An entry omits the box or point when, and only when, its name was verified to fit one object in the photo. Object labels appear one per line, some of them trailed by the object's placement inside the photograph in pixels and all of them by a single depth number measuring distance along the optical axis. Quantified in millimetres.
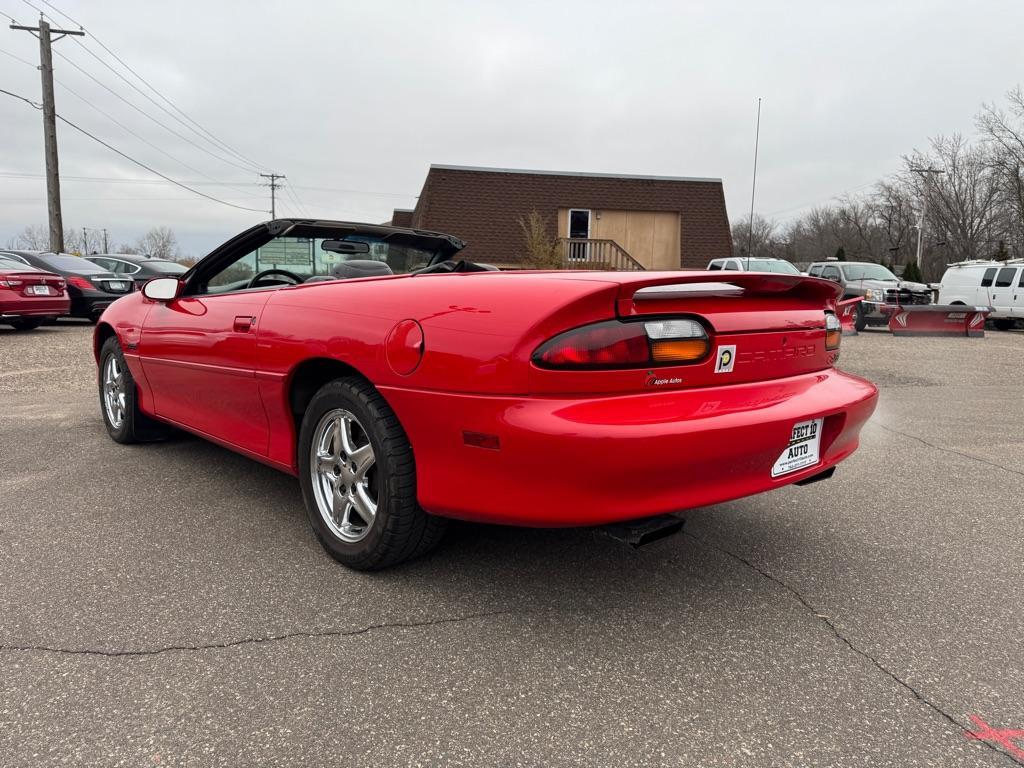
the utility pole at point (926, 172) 47344
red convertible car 2094
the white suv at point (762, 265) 15531
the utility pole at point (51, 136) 21734
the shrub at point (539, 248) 21562
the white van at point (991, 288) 18094
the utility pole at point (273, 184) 65250
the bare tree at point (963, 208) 46250
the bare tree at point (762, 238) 67188
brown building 24297
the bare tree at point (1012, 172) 37344
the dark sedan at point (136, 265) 16641
